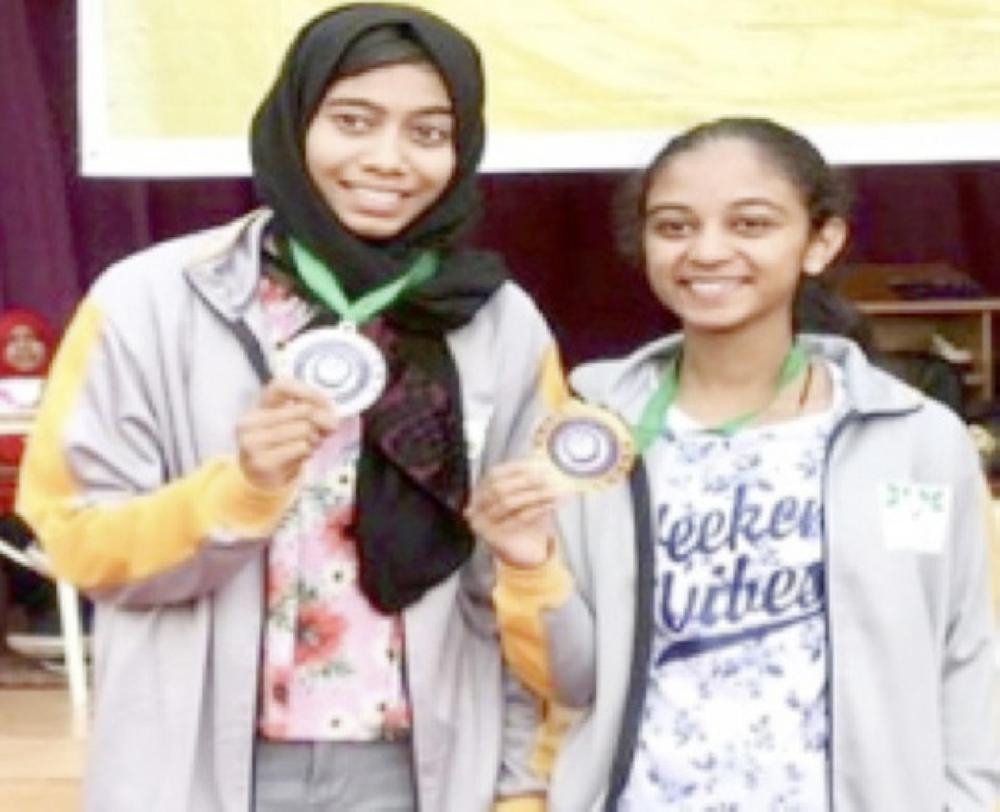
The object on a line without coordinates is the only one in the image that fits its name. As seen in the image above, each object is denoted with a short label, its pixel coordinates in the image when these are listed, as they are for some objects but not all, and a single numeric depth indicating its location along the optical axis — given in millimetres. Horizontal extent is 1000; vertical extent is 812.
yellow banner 4488
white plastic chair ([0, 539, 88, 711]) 4812
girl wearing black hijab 2543
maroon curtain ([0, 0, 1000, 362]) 5297
